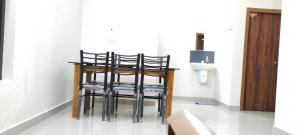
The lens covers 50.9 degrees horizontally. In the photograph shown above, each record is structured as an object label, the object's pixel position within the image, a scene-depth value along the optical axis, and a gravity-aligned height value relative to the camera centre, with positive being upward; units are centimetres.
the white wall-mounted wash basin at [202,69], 725 -5
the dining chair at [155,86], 446 -22
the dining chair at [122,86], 443 -31
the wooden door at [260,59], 624 +20
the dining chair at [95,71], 439 -14
